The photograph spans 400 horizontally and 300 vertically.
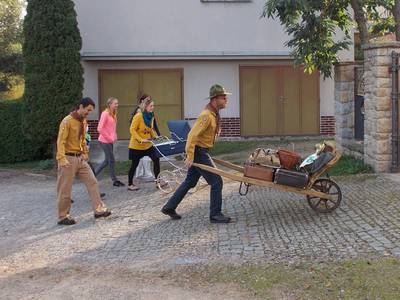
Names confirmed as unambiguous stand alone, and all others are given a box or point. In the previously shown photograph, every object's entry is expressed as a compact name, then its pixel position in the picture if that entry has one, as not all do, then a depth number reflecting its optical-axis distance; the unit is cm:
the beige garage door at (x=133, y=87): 1781
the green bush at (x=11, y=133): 1605
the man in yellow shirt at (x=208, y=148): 751
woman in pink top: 1081
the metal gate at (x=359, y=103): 1187
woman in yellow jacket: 1027
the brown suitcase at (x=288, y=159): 744
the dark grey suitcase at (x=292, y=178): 737
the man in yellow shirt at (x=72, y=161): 814
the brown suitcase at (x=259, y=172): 751
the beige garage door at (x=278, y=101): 1784
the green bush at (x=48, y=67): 1430
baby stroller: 1012
